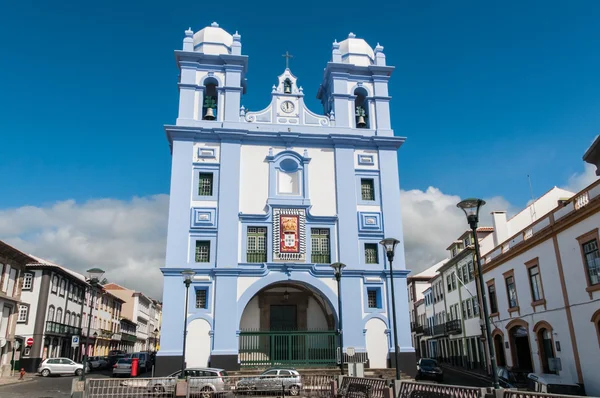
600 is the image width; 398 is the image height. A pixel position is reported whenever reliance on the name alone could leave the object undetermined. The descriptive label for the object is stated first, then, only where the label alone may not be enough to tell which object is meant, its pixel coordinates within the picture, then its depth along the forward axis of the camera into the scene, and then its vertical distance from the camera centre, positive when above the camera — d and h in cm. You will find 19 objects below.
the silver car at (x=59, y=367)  3431 -10
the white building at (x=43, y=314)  3894 +398
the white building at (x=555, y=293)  2108 +290
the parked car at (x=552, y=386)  1864 -104
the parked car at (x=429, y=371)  2885 -67
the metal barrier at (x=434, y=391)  1116 -72
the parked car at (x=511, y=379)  2220 -96
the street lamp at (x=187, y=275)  2122 +349
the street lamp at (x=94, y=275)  1814 +304
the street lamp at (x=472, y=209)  1258 +347
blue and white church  2631 +743
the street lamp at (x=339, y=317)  2142 +203
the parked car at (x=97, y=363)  3956 +14
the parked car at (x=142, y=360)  3695 +28
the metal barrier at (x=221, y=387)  1648 -78
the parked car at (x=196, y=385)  1675 -70
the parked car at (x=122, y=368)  3055 -20
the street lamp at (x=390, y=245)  1713 +361
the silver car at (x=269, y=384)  1786 -78
